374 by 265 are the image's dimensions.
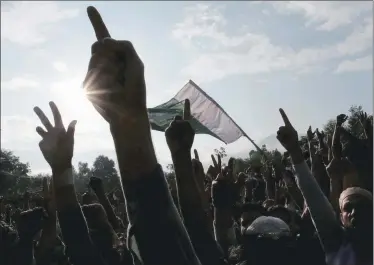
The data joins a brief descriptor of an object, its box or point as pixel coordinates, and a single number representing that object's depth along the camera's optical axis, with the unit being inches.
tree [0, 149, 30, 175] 2080.1
